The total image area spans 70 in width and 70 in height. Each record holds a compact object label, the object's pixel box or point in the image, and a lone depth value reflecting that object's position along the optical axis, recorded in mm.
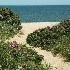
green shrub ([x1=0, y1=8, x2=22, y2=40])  19192
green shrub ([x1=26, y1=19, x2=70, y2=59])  16609
